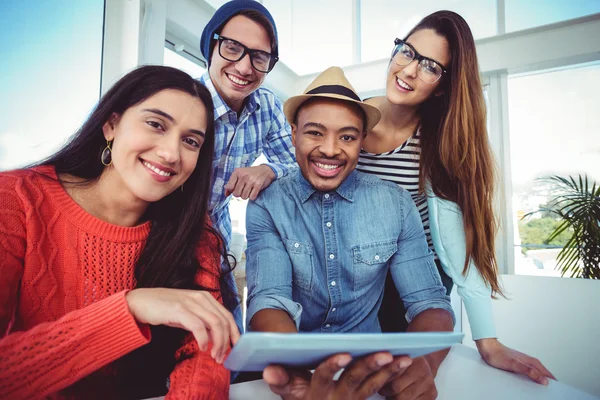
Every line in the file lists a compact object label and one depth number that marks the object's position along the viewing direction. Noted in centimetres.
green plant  346
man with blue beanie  153
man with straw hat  126
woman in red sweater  70
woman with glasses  137
